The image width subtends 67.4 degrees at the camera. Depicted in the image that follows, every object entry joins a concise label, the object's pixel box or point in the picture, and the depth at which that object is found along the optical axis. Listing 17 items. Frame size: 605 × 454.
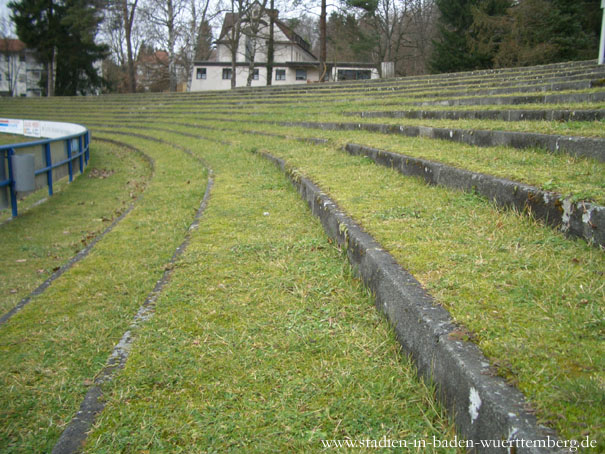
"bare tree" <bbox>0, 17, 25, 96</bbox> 58.22
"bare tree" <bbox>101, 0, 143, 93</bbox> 34.81
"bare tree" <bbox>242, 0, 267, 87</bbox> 31.78
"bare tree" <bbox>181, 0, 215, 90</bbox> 36.56
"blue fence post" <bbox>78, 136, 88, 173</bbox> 12.11
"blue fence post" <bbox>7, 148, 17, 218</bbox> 7.75
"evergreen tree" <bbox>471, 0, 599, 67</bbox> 22.00
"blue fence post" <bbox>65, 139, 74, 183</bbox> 10.93
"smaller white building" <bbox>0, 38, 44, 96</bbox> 60.59
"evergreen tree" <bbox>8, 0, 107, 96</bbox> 39.12
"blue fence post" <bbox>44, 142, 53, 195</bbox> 9.45
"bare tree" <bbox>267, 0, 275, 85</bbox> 36.99
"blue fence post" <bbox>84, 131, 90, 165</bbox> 13.23
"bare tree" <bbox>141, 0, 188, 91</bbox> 33.03
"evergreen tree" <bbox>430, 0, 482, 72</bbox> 26.95
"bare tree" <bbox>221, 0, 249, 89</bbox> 32.28
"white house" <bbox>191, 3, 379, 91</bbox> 44.56
